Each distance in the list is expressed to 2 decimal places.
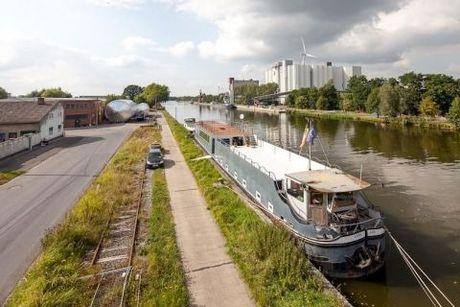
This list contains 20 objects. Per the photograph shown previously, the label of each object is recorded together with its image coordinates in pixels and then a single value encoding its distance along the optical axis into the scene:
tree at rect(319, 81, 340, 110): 140.50
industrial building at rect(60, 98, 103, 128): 86.19
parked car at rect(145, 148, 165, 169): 40.06
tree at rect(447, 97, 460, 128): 75.38
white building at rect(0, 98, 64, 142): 58.32
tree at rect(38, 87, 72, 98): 154.00
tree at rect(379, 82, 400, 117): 92.50
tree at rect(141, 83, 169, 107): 191.38
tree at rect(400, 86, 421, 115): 92.88
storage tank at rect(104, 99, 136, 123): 98.69
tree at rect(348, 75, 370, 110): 120.06
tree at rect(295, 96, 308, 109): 156.25
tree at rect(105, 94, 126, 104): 136.38
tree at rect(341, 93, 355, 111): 124.50
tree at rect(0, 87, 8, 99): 142.81
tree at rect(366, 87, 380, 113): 101.56
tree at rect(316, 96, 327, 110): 139.25
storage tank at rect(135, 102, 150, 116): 108.94
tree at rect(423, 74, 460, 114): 90.31
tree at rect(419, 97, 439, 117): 88.31
